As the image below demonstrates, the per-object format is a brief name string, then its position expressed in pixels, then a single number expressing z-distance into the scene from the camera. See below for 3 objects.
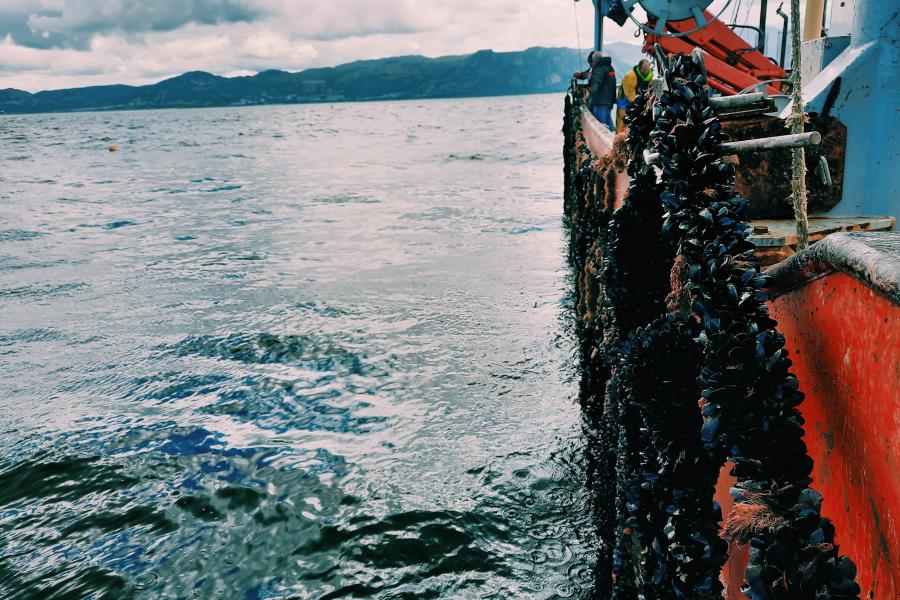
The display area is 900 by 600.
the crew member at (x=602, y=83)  13.00
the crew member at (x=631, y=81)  12.59
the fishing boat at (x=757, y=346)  1.45
